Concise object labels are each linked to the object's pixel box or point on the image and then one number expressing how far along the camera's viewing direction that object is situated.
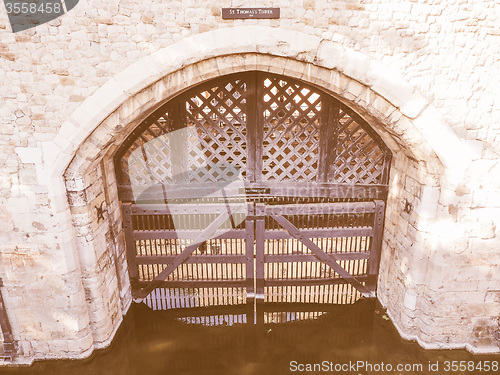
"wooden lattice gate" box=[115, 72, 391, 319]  4.55
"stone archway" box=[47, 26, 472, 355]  3.41
